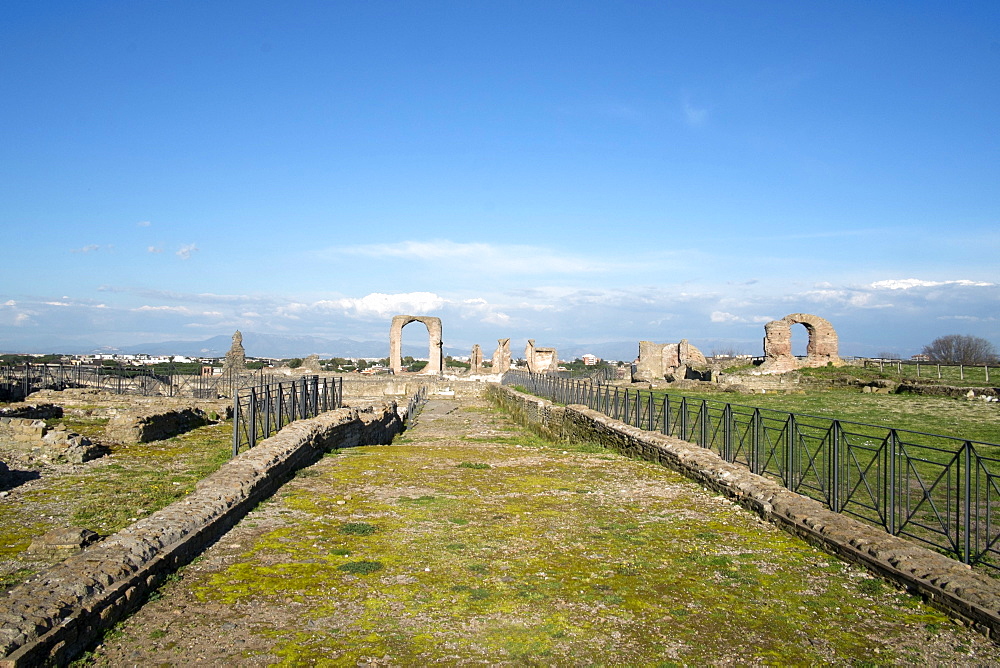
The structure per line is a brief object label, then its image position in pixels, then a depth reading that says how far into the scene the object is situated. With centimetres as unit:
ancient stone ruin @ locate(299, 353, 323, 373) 4585
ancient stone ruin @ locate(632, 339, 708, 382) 4588
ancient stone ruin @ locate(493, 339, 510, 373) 5244
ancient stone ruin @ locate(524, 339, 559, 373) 4978
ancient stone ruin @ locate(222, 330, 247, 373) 4431
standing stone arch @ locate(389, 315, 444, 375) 4875
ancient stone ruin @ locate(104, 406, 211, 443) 1354
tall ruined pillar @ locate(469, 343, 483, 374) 5658
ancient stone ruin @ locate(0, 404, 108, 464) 1084
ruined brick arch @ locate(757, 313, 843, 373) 4191
